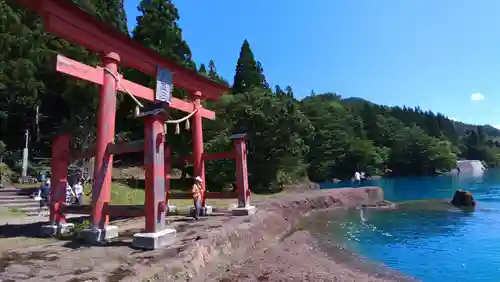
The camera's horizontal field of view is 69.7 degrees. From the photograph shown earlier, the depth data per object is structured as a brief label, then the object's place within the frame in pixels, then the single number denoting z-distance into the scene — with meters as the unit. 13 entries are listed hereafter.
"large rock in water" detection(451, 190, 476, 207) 24.97
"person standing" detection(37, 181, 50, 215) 15.22
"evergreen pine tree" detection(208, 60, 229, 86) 54.83
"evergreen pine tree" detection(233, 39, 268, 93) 48.12
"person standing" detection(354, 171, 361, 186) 47.47
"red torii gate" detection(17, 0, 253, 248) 7.49
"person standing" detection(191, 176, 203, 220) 11.92
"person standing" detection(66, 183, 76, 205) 15.80
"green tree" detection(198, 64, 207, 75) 51.51
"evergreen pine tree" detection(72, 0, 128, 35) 26.16
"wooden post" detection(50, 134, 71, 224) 9.33
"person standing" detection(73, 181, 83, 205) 16.46
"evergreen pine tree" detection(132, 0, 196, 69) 33.12
